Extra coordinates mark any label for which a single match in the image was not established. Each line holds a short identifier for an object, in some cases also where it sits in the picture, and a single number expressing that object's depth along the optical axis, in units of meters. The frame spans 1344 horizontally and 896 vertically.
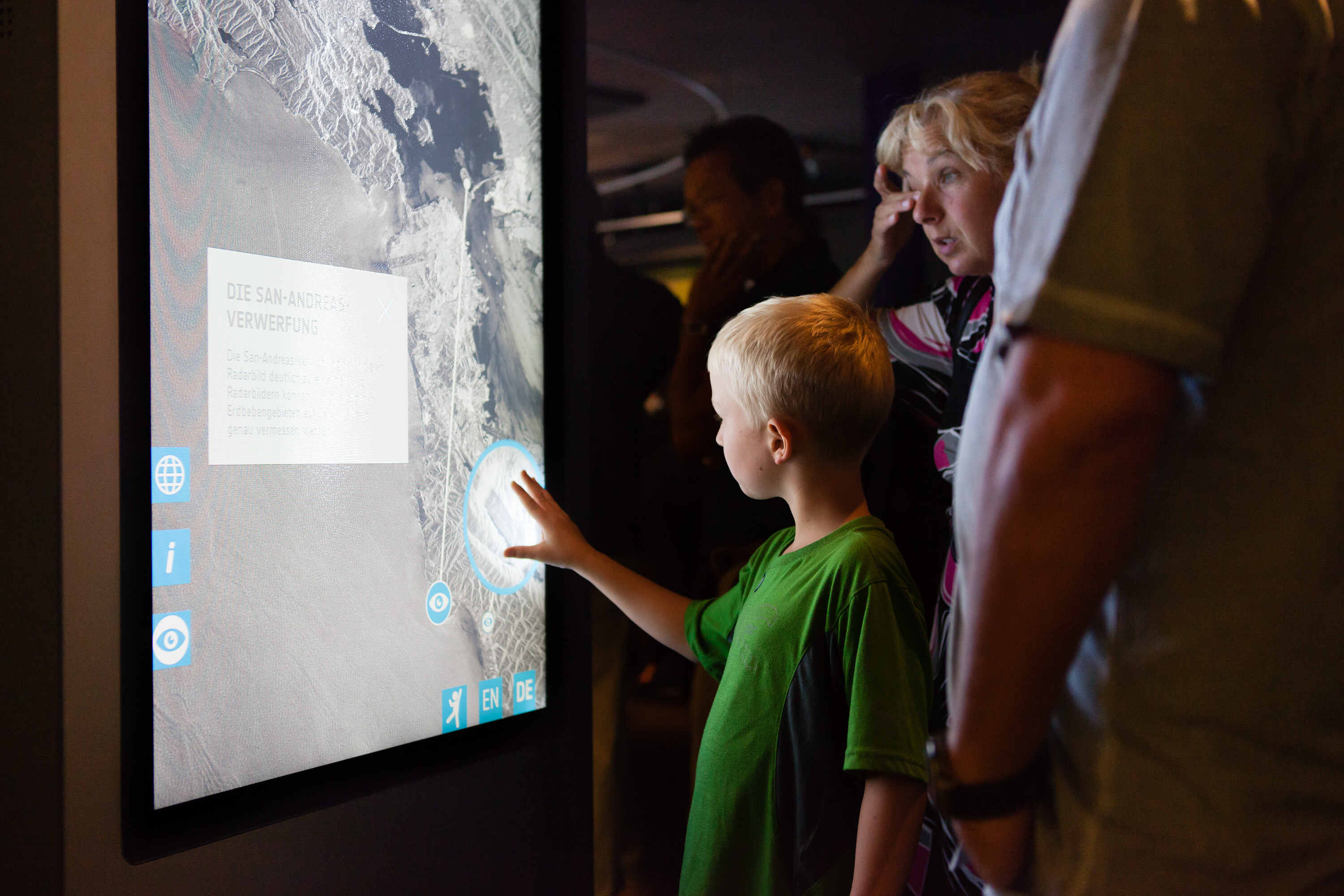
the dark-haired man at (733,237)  1.61
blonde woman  1.21
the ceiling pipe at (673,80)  1.69
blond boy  0.91
